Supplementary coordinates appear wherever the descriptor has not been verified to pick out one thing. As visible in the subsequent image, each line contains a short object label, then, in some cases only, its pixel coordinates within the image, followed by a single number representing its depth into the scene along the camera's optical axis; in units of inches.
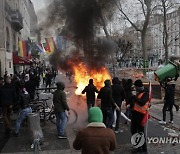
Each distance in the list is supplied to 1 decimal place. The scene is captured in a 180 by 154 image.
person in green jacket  176.2
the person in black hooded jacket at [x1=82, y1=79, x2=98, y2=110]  216.5
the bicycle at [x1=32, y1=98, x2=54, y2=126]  213.1
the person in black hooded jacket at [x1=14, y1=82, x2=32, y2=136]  180.6
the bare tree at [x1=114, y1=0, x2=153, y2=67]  654.5
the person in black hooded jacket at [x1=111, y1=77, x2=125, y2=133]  193.3
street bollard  163.9
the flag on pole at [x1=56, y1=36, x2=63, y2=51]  317.5
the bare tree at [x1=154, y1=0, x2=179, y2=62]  686.2
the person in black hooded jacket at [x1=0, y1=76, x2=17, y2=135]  188.4
